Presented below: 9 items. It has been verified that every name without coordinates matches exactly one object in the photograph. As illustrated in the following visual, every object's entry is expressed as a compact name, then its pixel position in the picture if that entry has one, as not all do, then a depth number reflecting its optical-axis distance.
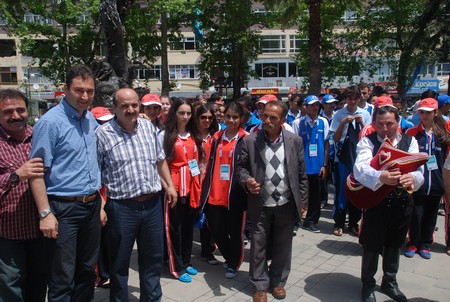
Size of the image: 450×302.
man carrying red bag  3.68
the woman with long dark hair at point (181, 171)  4.34
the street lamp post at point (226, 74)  24.82
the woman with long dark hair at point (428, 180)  4.98
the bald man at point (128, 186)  3.26
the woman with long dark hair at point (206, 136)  4.74
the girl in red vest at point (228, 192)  4.38
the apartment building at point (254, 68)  43.84
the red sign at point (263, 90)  47.00
